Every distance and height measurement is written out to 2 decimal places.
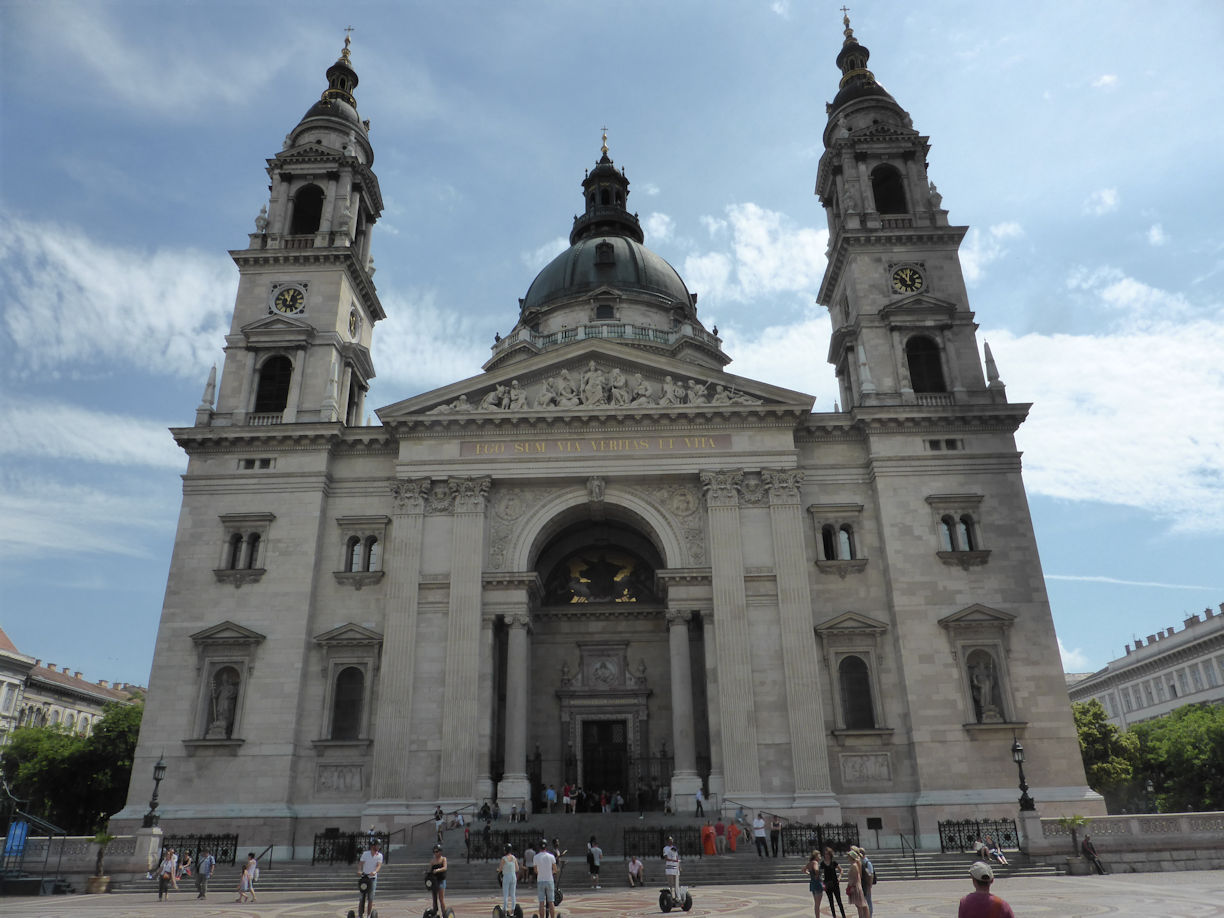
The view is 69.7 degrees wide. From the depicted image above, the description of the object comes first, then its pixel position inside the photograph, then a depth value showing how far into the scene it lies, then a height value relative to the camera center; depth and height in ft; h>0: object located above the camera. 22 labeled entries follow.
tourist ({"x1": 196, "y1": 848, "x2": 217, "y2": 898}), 77.25 -3.25
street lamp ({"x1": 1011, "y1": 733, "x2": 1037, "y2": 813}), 84.38 +1.29
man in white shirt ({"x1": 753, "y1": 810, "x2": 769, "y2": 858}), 85.30 -1.54
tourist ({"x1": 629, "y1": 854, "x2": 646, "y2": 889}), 74.02 -3.75
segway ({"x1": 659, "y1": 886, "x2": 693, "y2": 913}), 56.59 -4.70
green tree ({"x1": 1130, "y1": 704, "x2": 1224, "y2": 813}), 166.50 +9.14
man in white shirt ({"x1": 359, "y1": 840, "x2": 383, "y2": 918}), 55.21 -2.26
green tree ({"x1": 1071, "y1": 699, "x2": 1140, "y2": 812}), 176.55 +11.95
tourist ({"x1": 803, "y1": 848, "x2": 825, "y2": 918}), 53.93 -3.22
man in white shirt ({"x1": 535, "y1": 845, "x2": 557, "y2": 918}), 54.70 -2.92
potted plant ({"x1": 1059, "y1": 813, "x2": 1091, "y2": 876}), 79.56 -2.82
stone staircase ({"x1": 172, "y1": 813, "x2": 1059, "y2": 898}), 77.82 -3.98
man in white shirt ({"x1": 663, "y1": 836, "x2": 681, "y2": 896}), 64.28 -2.85
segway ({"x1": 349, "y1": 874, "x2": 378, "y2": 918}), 51.80 -3.52
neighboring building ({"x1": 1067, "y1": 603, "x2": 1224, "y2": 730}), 221.66 +35.98
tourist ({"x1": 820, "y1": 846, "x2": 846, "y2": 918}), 51.04 -3.16
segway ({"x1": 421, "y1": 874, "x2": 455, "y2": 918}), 48.18 -4.29
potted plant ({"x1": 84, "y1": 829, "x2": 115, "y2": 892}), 82.53 -3.29
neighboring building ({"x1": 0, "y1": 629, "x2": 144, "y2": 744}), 205.87 +34.09
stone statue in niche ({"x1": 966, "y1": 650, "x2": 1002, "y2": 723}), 103.45 +14.14
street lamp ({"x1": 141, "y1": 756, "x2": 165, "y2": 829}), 87.91 +2.65
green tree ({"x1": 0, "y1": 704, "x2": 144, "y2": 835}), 160.15 +10.56
